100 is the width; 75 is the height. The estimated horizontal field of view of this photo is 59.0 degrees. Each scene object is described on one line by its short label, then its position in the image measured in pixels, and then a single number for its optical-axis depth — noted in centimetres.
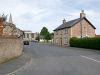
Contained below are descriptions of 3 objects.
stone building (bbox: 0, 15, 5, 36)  877
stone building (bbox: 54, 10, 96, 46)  2430
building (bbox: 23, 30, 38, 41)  5577
